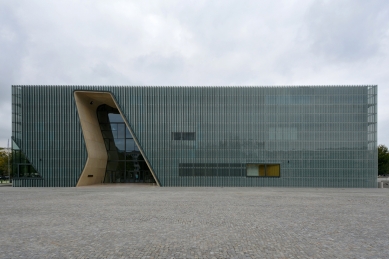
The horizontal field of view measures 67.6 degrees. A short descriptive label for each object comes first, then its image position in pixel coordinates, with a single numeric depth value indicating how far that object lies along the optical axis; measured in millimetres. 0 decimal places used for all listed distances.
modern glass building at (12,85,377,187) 35375
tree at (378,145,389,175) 72606
